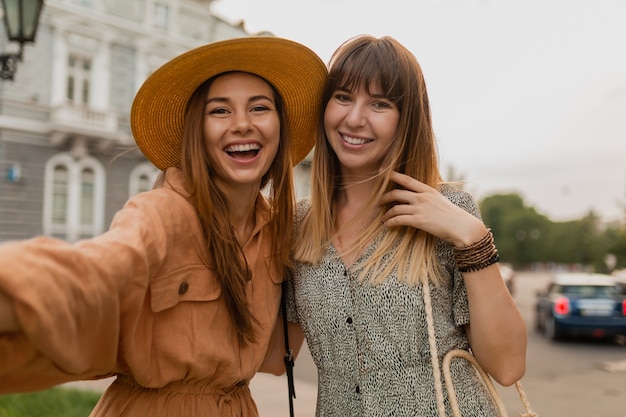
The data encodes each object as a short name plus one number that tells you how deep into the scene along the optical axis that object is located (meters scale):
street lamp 5.33
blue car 12.16
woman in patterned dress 2.01
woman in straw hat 1.32
